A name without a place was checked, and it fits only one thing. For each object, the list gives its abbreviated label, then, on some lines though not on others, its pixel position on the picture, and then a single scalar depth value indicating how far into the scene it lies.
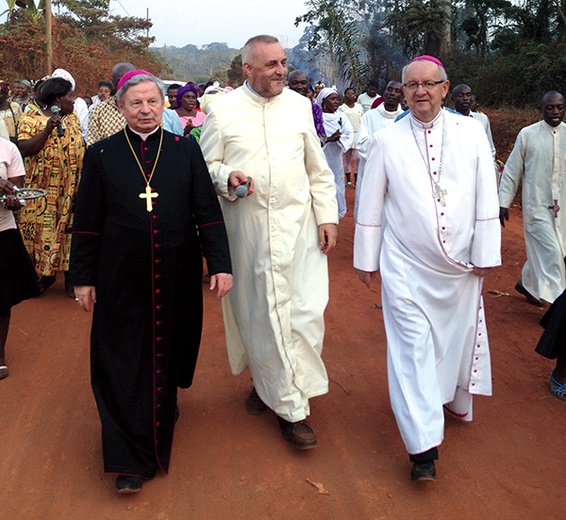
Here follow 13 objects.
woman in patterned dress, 6.69
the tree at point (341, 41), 24.44
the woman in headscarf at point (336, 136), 9.54
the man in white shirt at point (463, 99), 7.85
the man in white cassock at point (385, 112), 8.57
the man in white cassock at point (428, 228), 3.90
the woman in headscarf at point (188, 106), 8.43
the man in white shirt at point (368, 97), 16.94
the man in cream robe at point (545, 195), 6.69
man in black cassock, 3.64
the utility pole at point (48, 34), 21.46
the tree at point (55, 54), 27.41
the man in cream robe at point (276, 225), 4.14
